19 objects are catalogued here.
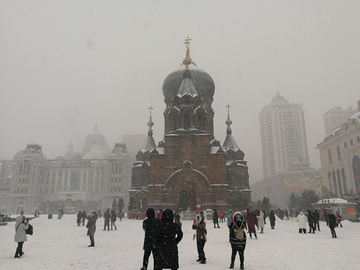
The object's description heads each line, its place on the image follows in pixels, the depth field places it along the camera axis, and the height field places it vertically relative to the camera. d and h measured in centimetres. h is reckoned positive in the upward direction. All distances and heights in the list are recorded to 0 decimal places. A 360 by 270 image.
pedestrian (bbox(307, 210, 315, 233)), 1775 -72
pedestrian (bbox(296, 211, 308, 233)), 1728 -86
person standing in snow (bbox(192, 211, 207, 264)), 919 -87
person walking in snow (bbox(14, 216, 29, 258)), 994 -89
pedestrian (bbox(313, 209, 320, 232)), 1830 -49
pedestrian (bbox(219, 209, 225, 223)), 2691 -88
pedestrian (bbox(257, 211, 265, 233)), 1758 -70
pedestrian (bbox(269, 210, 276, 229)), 2045 -76
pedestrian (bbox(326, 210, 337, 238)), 1534 -66
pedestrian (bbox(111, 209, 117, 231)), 2014 -66
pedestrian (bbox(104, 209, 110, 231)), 1984 -65
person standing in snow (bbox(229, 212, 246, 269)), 831 -87
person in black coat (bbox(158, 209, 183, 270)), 602 -72
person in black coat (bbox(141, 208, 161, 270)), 733 -56
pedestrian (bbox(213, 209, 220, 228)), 2070 -65
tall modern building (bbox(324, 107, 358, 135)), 14275 +4337
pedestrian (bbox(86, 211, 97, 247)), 1219 -78
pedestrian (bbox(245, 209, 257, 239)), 1495 -76
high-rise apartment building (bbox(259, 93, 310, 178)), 14375 +3477
